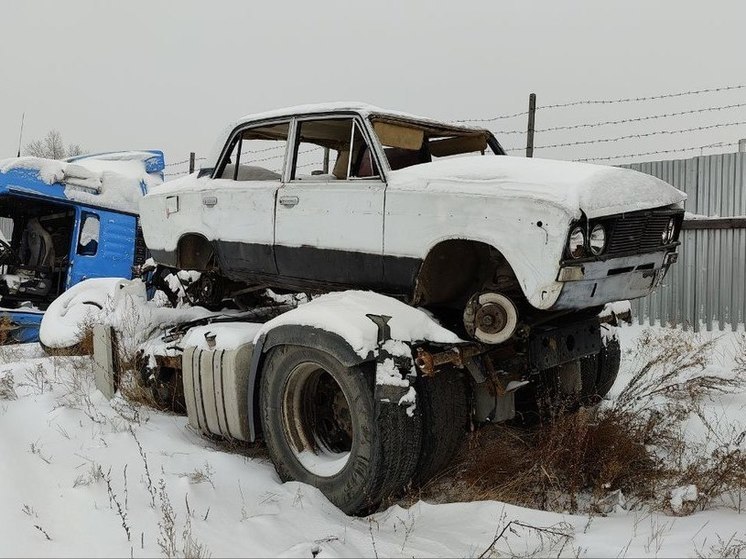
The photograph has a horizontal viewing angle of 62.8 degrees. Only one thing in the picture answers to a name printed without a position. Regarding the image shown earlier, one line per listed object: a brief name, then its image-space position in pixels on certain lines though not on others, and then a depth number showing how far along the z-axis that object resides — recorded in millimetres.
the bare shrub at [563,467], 3268
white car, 2984
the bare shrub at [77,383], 4215
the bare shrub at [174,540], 2311
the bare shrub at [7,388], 4438
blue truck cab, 8812
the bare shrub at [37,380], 4639
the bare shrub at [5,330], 7961
